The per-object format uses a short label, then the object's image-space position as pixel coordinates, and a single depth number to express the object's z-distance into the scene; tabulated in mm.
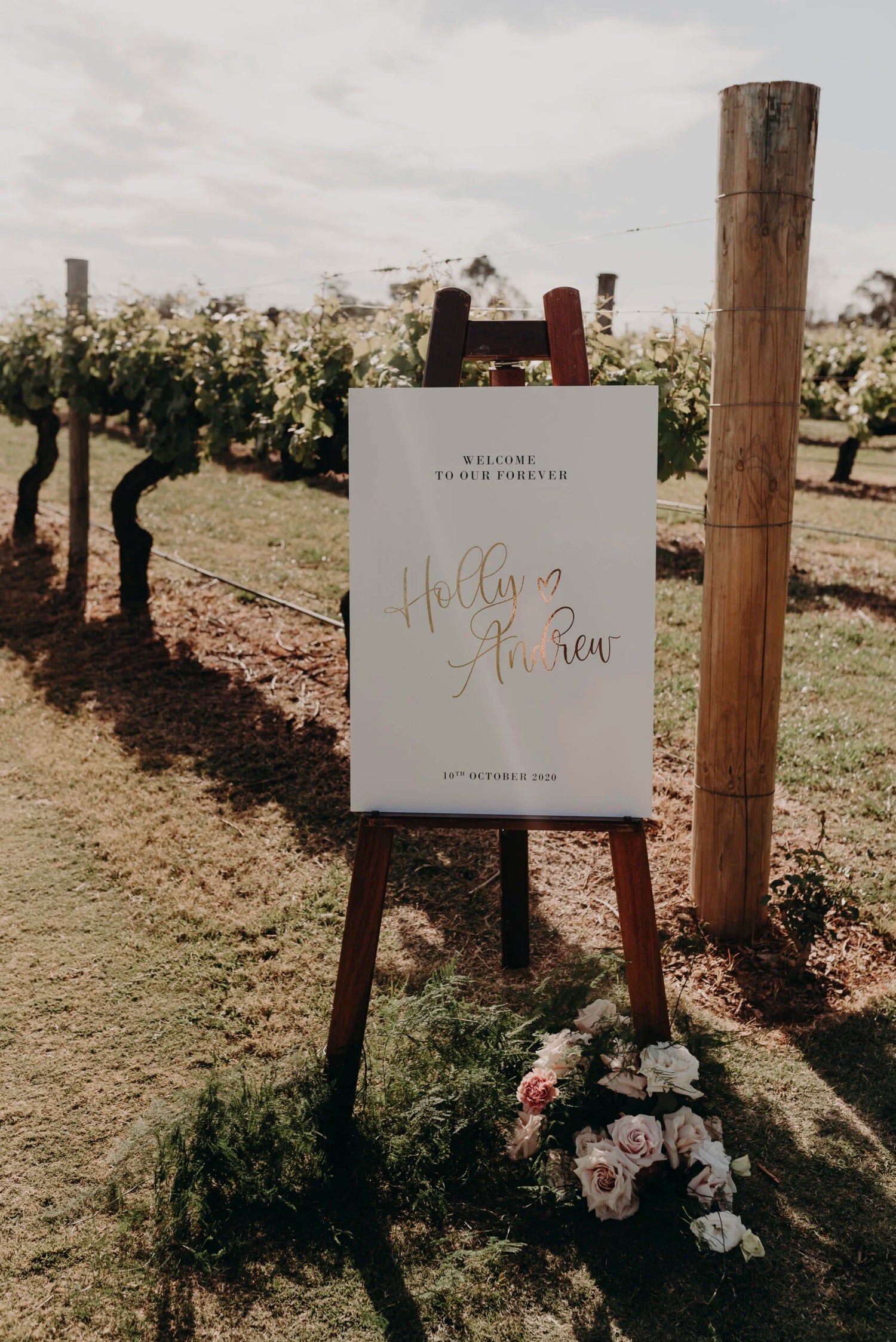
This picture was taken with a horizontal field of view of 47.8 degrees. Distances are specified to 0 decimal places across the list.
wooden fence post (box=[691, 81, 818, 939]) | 2852
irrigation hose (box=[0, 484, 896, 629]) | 6668
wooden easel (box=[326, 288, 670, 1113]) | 2316
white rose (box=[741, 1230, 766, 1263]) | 2039
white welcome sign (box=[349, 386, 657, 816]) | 2260
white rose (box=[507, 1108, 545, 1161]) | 2332
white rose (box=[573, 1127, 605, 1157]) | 2260
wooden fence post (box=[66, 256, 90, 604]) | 7859
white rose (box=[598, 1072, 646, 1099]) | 2297
